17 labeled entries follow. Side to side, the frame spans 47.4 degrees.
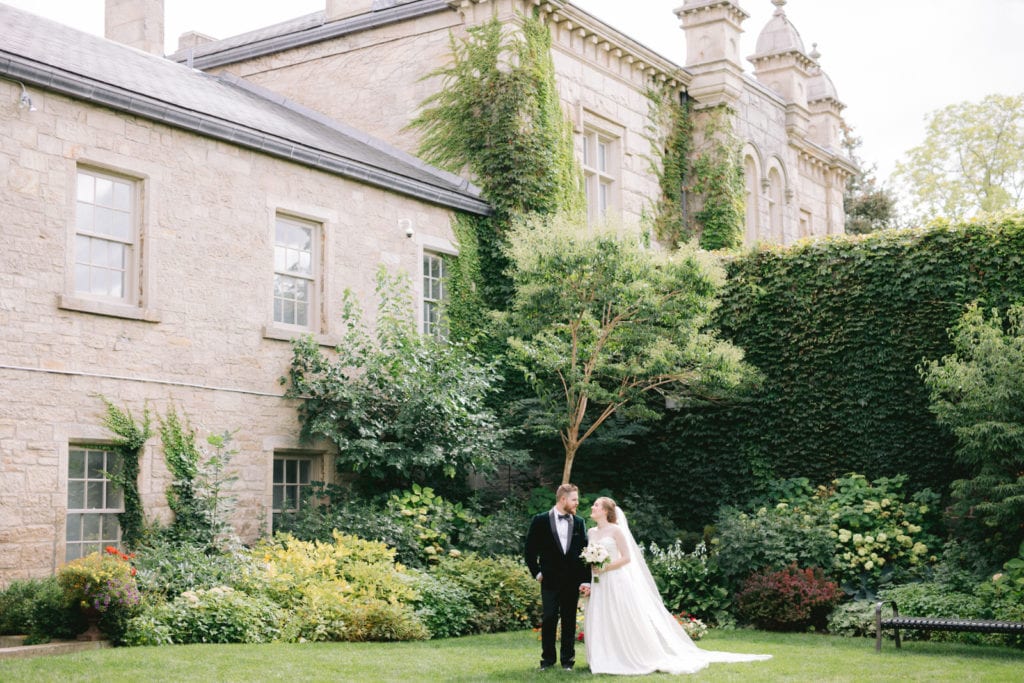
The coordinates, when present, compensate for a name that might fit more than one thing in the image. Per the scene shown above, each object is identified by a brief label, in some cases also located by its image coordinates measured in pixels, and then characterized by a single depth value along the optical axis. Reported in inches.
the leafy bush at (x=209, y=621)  442.0
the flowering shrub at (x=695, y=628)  528.4
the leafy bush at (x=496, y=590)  545.6
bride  411.2
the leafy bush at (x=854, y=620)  546.6
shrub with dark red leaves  564.7
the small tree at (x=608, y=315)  619.2
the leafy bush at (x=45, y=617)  453.4
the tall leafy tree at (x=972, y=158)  1614.2
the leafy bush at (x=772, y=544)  601.9
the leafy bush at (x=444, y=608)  516.7
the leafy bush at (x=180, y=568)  477.7
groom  413.7
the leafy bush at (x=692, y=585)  596.4
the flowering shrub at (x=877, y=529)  600.7
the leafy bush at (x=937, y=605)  511.2
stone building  517.3
